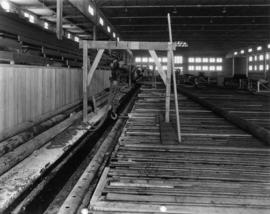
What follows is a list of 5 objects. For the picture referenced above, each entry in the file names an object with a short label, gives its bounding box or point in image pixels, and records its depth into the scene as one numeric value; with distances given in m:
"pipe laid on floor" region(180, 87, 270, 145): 4.28
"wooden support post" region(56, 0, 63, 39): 8.49
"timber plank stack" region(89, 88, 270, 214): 2.41
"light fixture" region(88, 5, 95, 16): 11.90
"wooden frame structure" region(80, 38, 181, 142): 5.59
